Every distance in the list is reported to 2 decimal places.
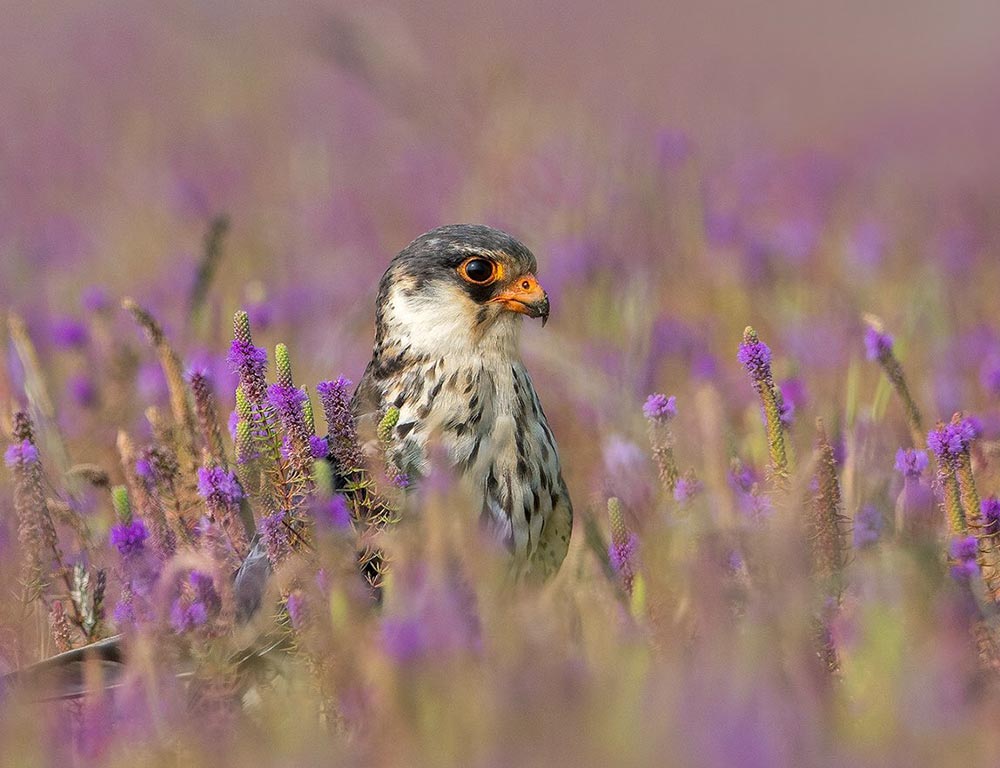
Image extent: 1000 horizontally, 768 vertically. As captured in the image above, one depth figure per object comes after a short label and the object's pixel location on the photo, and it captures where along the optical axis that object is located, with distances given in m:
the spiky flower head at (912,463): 8.11
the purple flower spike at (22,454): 7.24
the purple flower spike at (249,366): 7.36
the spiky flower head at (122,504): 7.90
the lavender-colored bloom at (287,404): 7.02
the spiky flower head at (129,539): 7.75
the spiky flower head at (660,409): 7.96
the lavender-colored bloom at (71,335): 13.11
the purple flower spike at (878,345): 8.45
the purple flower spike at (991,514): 7.64
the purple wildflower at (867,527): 7.89
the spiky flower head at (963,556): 7.30
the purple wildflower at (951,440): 7.57
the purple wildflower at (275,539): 6.93
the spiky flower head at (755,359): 7.27
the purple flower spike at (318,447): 7.29
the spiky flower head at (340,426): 7.11
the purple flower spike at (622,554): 7.63
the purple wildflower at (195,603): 6.81
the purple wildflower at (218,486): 7.81
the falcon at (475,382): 8.54
